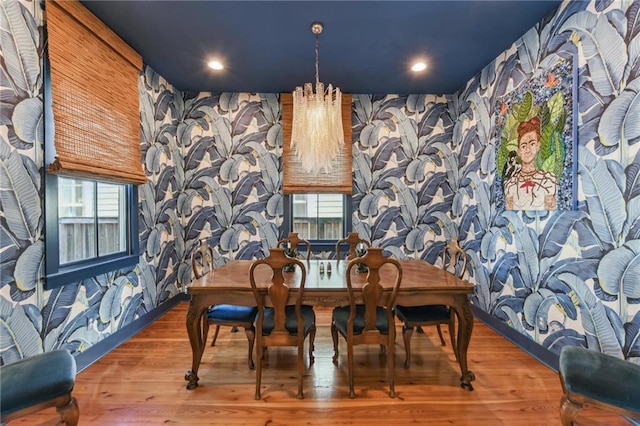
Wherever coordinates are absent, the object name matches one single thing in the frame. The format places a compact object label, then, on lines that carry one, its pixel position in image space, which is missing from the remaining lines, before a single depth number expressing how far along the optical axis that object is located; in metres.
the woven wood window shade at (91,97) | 2.06
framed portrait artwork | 2.17
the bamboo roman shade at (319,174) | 3.86
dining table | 2.01
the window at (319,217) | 4.07
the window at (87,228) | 2.05
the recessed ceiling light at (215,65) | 3.06
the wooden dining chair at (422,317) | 2.22
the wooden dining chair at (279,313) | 1.87
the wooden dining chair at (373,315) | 1.86
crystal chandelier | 2.29
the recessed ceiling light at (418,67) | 3.13
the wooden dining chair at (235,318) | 2.22
